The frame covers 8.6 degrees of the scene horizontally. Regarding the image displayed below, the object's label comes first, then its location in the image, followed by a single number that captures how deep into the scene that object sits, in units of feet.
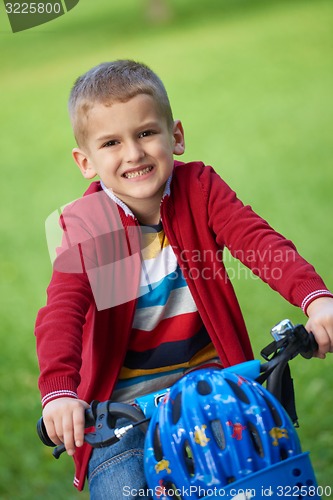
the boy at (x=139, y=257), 8.70
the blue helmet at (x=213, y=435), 7.80
